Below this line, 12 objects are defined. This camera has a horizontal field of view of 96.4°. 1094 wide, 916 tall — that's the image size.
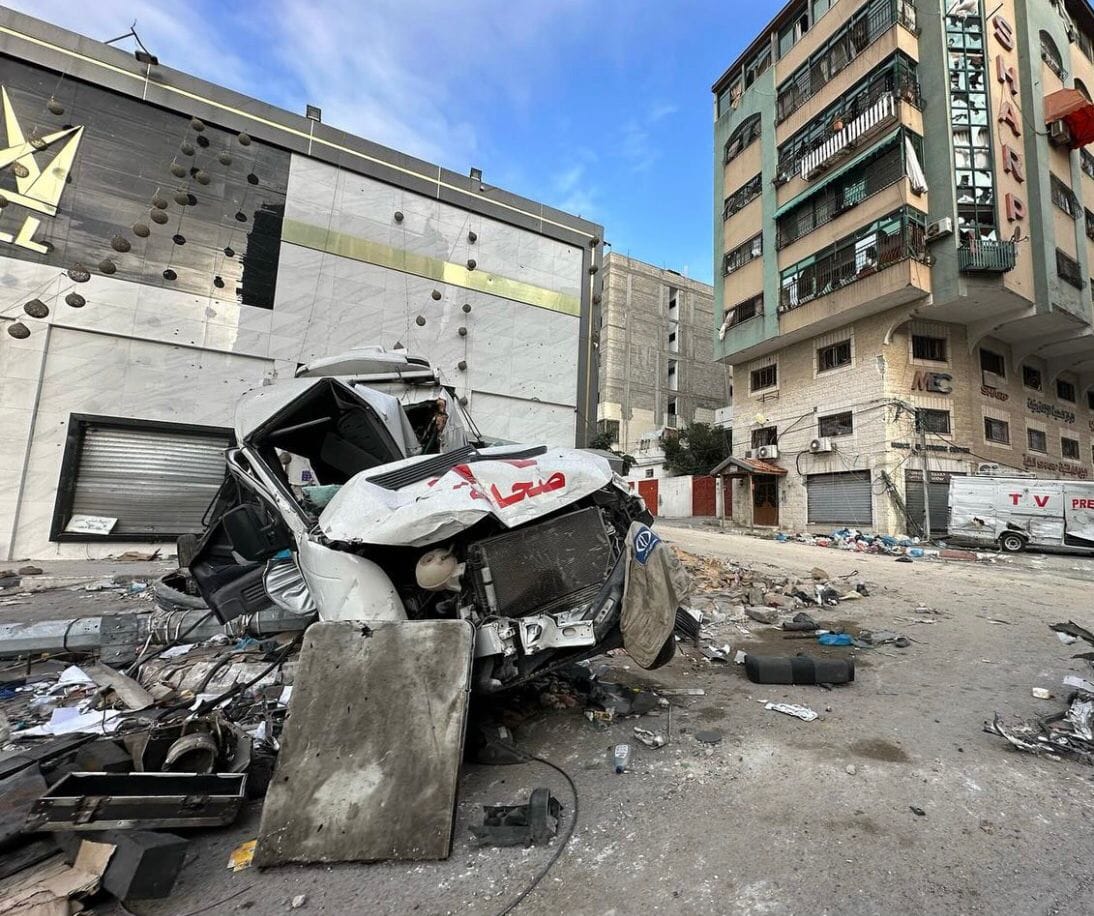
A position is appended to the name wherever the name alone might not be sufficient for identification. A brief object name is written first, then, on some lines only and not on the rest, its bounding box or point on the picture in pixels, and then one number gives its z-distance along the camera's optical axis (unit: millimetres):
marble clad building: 8508
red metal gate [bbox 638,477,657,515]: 30625
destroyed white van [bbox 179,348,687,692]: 2504
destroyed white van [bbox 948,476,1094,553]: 13250
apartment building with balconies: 17156
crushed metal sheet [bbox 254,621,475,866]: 1962
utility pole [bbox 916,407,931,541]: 16375
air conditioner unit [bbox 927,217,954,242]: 16609
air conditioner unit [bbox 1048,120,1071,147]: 18984
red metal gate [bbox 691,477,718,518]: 27656
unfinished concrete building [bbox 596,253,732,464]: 45062
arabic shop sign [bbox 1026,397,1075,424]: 20344
